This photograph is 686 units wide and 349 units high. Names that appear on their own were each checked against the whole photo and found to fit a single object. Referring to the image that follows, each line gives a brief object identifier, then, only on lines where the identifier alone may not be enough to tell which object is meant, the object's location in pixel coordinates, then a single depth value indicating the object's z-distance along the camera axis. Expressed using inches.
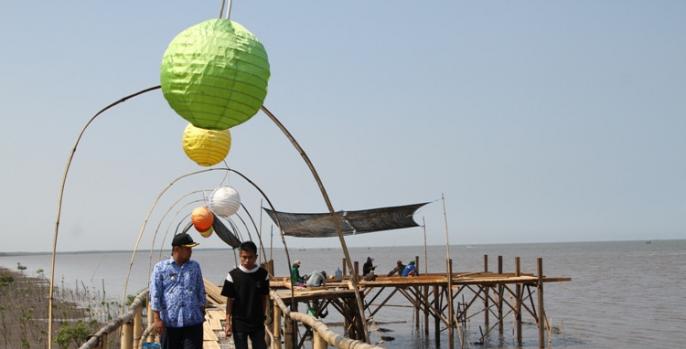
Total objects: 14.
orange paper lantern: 443.5
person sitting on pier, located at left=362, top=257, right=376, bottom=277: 733.3
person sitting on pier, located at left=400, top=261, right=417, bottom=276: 752.1
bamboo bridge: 200.6
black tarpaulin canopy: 602.5
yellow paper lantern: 293.7
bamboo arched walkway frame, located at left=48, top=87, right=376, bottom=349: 209.2
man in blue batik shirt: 195.2
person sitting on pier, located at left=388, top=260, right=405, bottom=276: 772.6
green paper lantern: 146.9
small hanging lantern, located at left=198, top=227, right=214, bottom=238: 525.3
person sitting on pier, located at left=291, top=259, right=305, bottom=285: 636.0
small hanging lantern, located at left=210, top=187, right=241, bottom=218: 425.1
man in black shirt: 219.1
